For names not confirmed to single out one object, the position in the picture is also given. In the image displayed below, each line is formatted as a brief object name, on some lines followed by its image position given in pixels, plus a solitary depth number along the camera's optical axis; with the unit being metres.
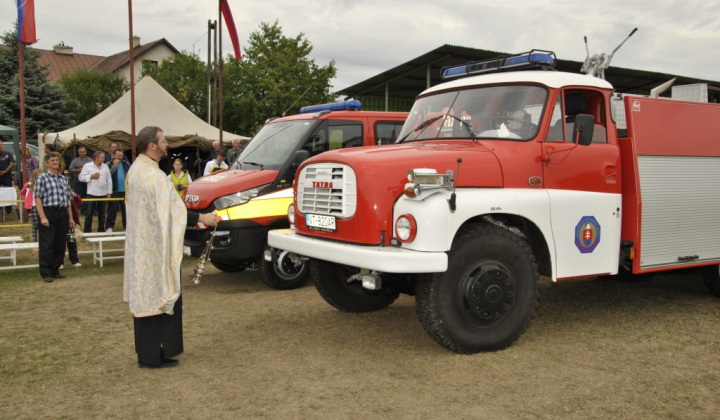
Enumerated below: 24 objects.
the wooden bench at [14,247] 9.57
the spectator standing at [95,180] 13.57
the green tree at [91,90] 47.62
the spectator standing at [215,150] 15.73
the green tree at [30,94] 32.41
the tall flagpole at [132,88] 17.23
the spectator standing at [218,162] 14.05
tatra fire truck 5.09
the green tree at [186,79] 42.88
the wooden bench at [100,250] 10.41
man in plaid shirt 9.25
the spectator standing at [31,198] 11.89
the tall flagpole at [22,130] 14.79
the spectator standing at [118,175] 14.51
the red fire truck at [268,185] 8.16
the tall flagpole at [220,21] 24.23
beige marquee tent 18.94
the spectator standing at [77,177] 14.86
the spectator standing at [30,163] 18.98
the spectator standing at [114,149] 14.72
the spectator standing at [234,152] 12.08
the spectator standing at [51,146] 18.16
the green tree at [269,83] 42.66
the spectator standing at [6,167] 16.53
